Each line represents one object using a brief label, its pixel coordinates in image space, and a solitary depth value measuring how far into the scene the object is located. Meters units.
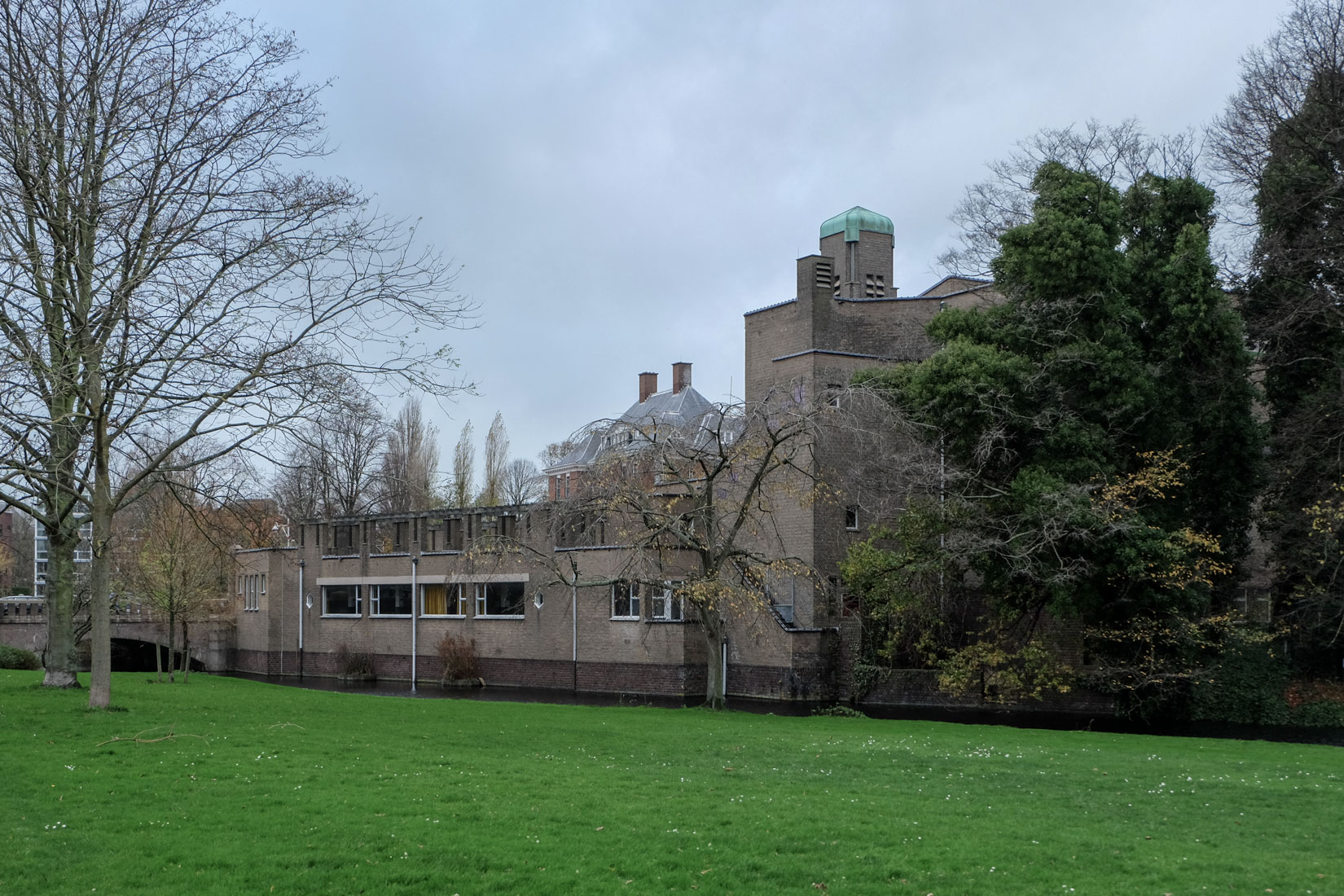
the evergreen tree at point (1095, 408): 31.03
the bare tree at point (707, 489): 26.39
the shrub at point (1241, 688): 33.31
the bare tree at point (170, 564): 37.88
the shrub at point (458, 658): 47.09
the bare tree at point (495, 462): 70.44
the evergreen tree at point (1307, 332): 29.94
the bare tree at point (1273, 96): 30.80
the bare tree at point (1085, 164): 35.62
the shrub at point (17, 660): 40.53
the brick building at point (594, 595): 40.97
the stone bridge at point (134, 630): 59.22
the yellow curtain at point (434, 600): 49.58
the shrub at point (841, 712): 30.38
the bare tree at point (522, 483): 70.94
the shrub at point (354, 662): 51.81
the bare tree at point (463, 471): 69.75
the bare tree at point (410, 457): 65.31
